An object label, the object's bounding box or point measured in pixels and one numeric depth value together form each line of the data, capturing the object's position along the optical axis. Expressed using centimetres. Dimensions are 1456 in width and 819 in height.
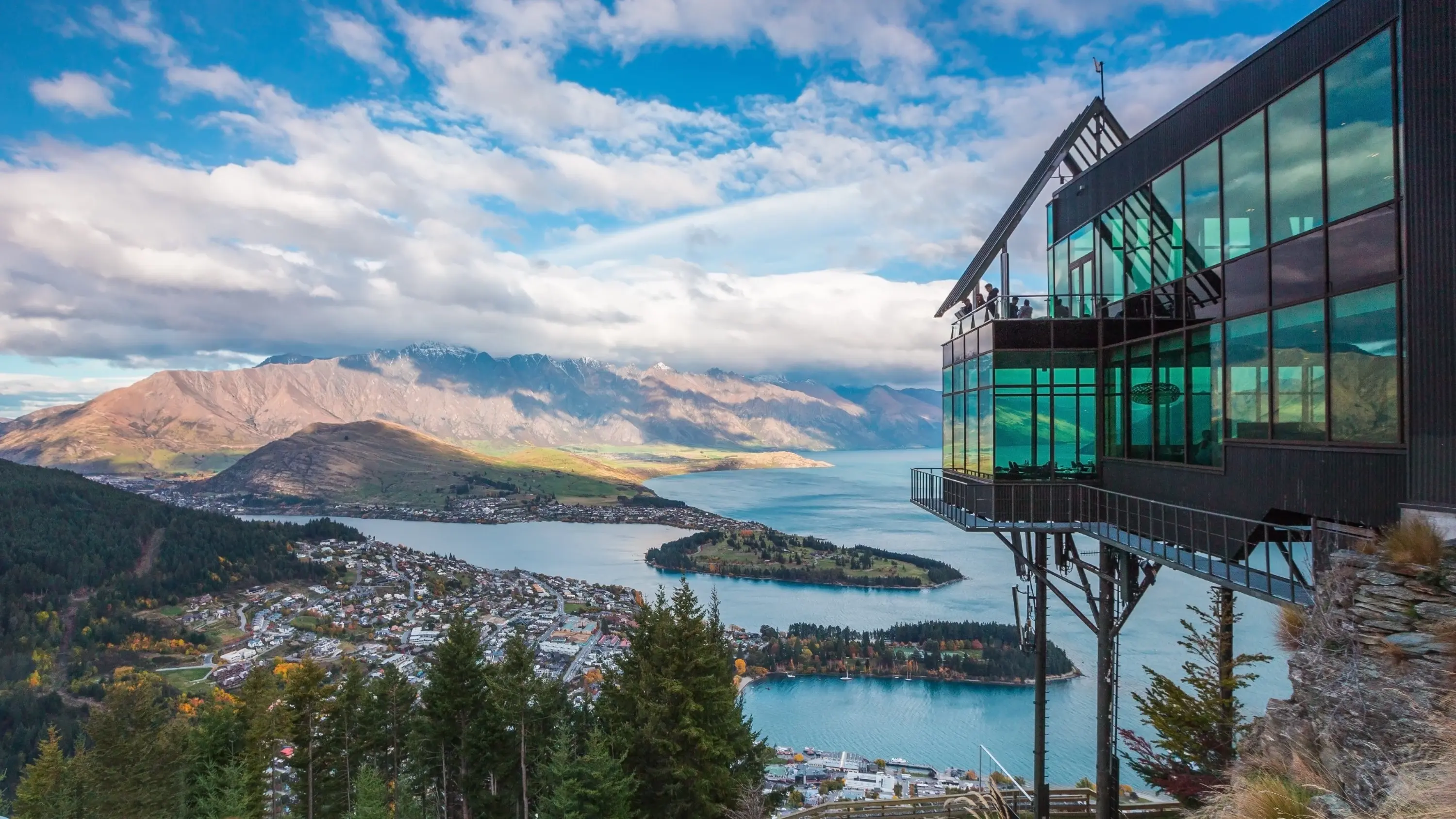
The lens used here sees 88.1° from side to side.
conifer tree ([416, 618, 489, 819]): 1845
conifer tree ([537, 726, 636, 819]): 1433
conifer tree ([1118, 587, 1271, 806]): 1416
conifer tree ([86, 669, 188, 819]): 2102
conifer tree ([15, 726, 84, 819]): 1952
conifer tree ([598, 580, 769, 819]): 1633
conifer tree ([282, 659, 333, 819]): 2109
